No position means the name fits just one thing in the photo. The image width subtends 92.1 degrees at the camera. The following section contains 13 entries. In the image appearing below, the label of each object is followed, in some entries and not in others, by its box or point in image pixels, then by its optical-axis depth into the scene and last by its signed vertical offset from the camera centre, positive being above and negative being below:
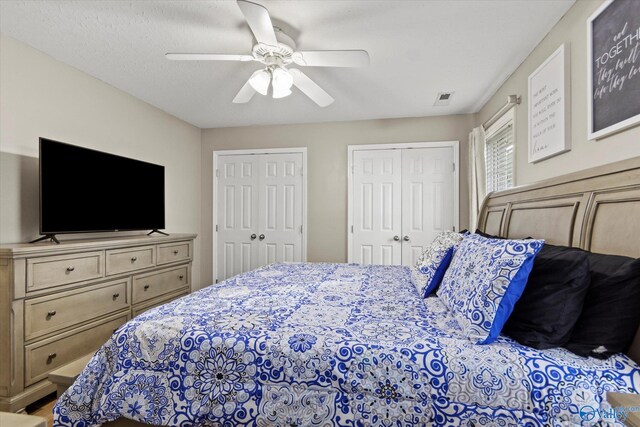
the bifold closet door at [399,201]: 3.91 +0.16
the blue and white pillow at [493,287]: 1.14 -0.29
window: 2.84 +0.62
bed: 0.99 -0.54
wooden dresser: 1.85 -0.63
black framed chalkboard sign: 1.35 +0.69
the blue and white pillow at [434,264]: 1.82 -0.31
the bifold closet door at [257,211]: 4.28 +0.04
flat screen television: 2.29 +0.20
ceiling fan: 1.87 +1.03
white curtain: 3.33 +0.44
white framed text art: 1.87 +0.71
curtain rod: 2.60 +0.95
